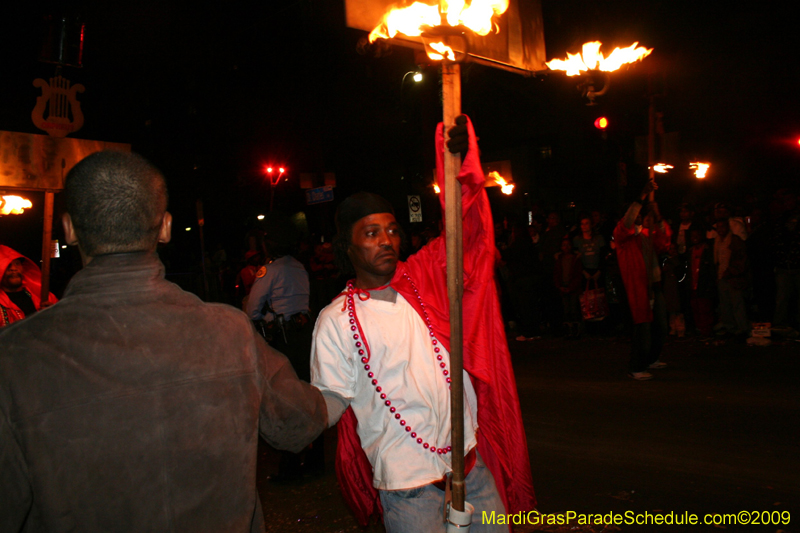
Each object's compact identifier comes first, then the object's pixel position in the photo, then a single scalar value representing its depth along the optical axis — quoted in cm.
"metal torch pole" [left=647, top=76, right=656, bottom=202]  760
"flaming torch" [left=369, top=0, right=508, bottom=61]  216
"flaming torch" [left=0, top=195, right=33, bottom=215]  766
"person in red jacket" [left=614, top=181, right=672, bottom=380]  707
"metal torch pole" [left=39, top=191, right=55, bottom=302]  443
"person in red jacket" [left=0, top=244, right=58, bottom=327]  539
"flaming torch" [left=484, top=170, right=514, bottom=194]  1631
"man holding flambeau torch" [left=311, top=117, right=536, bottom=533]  235
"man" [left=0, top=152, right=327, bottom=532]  136
